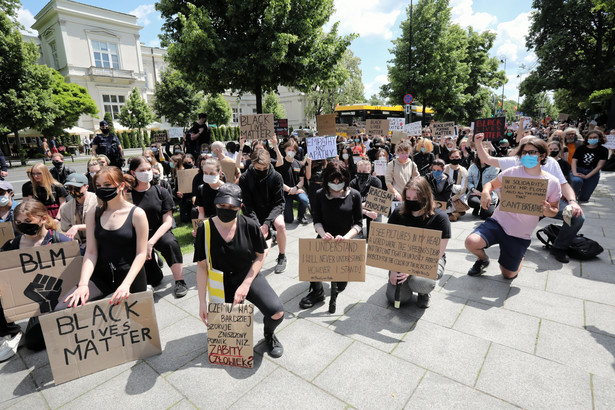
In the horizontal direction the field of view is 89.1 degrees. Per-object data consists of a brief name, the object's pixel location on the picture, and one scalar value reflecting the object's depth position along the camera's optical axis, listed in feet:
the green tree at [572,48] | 79.05
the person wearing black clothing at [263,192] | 15.85
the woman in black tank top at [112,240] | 10.06
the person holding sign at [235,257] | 9.41
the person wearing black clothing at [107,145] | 28.12
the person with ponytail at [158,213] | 14.37
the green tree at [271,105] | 159.84
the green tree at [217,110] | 139.54
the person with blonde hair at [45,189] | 17.03
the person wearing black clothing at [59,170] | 24.08
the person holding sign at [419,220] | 11.65
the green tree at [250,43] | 35.99
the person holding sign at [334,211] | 12.72
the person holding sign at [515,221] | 13.61
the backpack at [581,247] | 16.40
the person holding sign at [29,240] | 10.33
